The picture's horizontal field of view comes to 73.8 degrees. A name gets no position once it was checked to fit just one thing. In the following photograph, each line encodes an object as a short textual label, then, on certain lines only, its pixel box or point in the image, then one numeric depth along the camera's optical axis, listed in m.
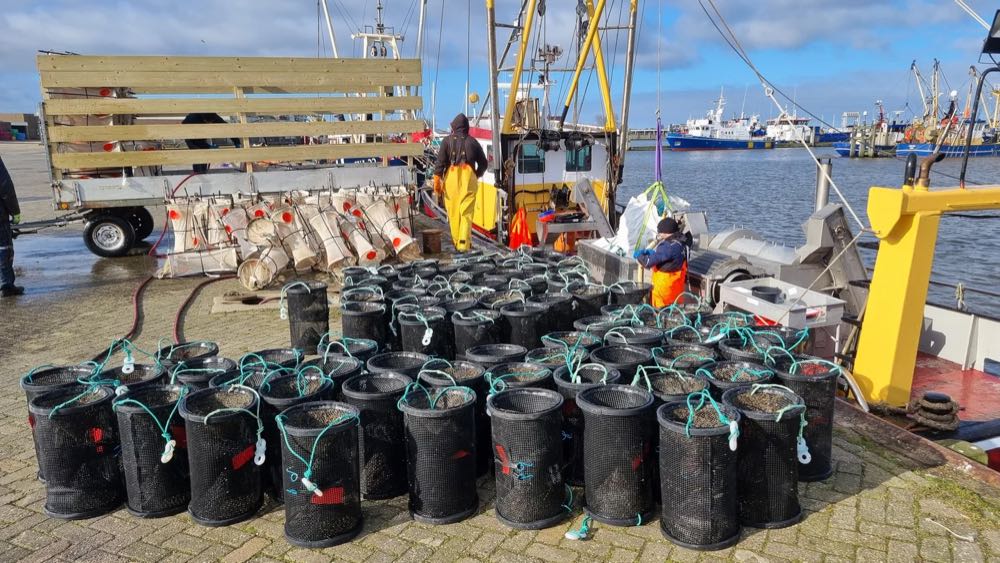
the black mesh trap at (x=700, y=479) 3.47
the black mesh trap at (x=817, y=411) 4.06
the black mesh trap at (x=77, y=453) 3.96
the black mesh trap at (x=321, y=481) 3.58
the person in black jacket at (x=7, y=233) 9.03
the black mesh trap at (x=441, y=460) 3.82
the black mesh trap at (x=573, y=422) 4.18
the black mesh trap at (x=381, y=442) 4.09
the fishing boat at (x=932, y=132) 61.74
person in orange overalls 6.77
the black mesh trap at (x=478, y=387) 4.40
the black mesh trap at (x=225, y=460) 3.76
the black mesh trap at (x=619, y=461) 3.69
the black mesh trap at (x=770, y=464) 3.65
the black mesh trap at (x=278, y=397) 4.03
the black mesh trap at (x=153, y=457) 3.91
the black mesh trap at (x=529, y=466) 3.71
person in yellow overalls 10.71
